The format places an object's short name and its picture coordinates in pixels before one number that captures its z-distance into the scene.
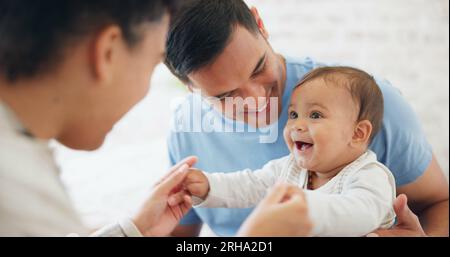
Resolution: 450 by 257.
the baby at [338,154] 1.67
